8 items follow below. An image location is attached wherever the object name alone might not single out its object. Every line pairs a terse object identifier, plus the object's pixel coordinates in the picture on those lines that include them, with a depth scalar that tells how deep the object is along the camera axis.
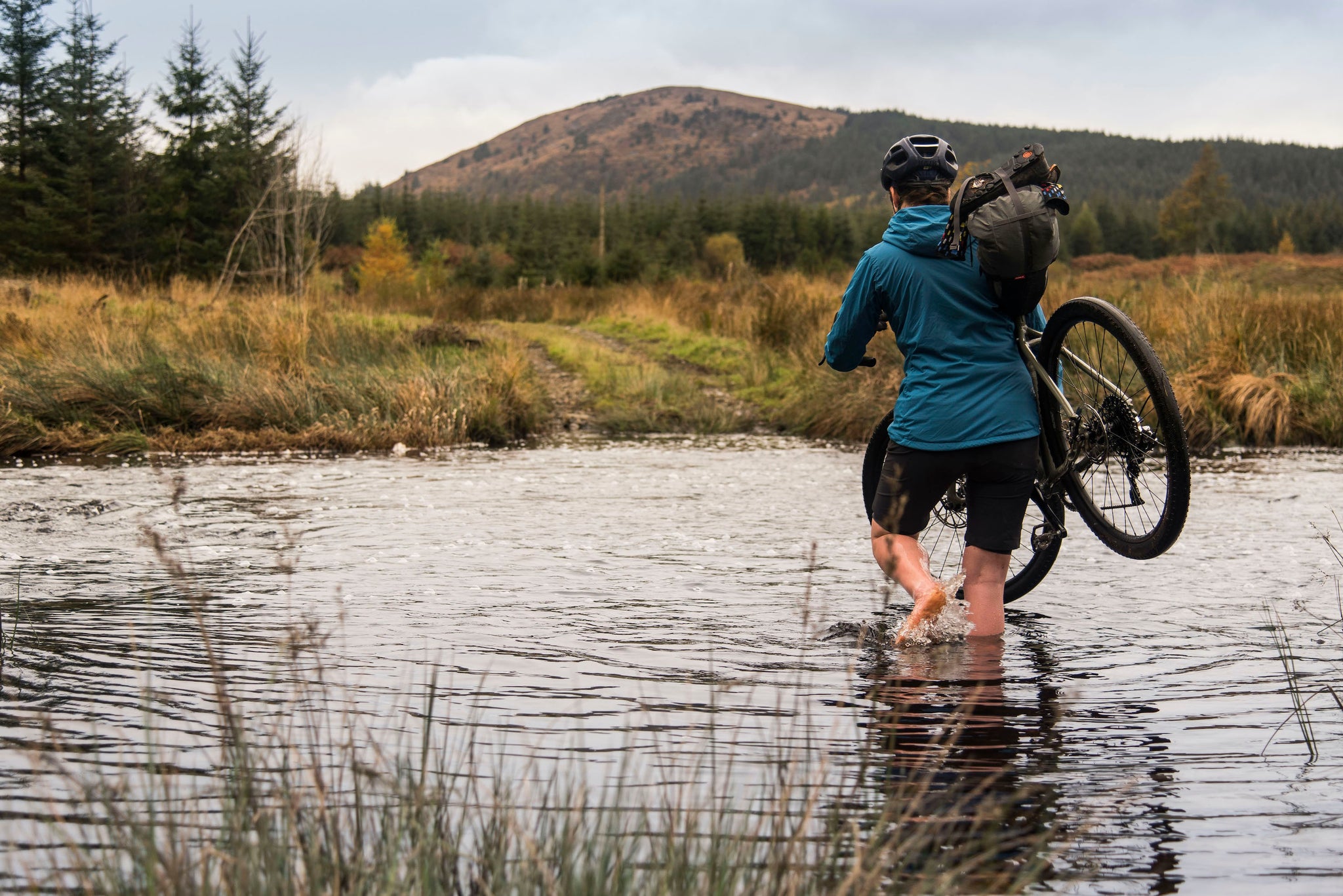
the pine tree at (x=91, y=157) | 38.19
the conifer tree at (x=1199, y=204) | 88.88
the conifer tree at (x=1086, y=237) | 96.69
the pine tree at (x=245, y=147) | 36.66
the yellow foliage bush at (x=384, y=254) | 61.96
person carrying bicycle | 3.99
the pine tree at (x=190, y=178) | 39.03
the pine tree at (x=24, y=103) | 39.12
